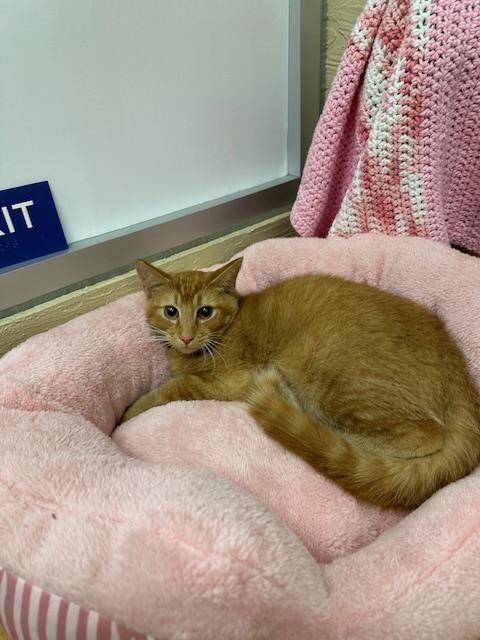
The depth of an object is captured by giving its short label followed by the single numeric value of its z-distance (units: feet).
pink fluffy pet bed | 1.92
